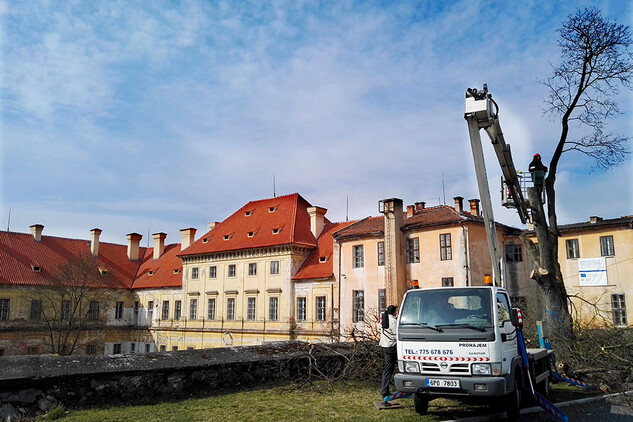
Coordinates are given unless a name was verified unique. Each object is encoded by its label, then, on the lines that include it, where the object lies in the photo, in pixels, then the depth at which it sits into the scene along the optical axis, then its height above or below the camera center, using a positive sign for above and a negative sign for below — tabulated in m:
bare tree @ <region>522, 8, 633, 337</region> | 16.88 +2.99
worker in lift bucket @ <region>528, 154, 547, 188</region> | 17.78 +4.42
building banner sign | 31.97 +1.81
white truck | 8.27 -0.73
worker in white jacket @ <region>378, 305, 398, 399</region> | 10.08 -0.73
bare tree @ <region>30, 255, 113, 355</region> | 46.62 -0.26
